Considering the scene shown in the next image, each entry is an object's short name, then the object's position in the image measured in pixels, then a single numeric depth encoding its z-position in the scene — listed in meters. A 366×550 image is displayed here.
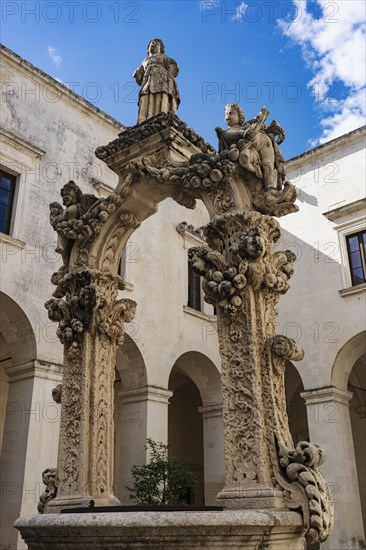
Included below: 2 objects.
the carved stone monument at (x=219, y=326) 3.64
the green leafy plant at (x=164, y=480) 9.54
